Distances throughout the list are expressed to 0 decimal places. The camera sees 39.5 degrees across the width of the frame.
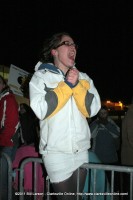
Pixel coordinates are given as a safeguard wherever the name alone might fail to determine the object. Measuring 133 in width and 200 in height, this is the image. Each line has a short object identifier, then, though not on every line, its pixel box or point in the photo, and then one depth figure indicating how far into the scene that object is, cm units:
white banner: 389
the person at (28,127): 507
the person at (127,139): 225
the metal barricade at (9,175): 207
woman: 146
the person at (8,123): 276
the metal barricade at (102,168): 169
